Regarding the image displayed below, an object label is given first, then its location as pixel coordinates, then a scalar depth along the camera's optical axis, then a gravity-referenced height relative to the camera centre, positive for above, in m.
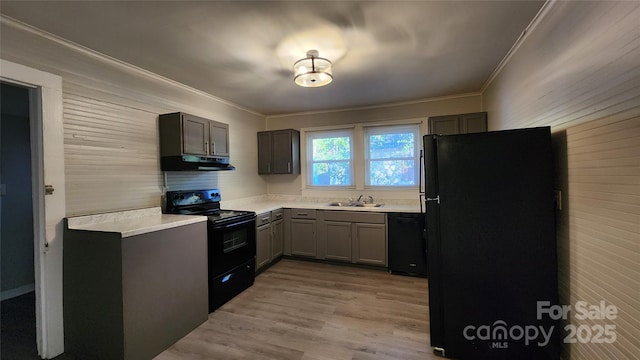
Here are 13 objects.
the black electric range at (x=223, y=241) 2.66 -0.68
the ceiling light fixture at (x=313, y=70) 2.29 +1.01
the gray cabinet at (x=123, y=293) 1.84 -0.85
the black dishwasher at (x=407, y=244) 3.43 -0.91
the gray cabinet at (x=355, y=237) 3.65 -0.86
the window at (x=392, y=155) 4.10 +0.37
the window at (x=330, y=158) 4.50 +0.38
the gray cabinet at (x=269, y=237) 3.56 -0.85
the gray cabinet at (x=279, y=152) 4.47 +0.51
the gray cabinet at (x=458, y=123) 3.43 +0.73
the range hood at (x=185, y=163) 2.78 +0.23
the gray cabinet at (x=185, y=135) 2.77 +0.54
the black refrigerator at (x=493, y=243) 1.72 -0.49
